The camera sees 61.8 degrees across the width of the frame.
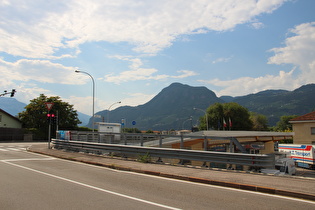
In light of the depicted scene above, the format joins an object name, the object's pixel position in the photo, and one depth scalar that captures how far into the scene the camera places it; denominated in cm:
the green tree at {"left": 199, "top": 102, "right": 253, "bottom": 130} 7844
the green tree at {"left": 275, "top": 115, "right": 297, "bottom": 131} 13318
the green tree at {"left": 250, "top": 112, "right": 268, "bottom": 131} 9555
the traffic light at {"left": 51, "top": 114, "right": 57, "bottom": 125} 2252
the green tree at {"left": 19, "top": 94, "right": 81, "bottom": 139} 5411
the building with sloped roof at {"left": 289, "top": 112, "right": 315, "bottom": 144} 4775
